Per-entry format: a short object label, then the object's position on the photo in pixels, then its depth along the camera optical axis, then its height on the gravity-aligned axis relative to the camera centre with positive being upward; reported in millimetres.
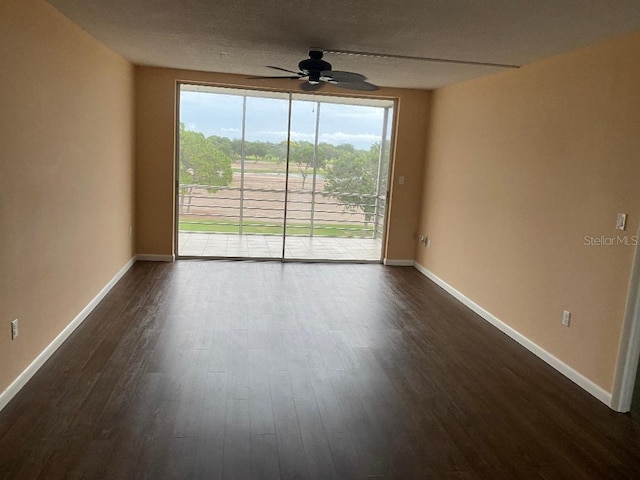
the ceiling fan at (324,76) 3756 +759
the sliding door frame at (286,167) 6090 +26
